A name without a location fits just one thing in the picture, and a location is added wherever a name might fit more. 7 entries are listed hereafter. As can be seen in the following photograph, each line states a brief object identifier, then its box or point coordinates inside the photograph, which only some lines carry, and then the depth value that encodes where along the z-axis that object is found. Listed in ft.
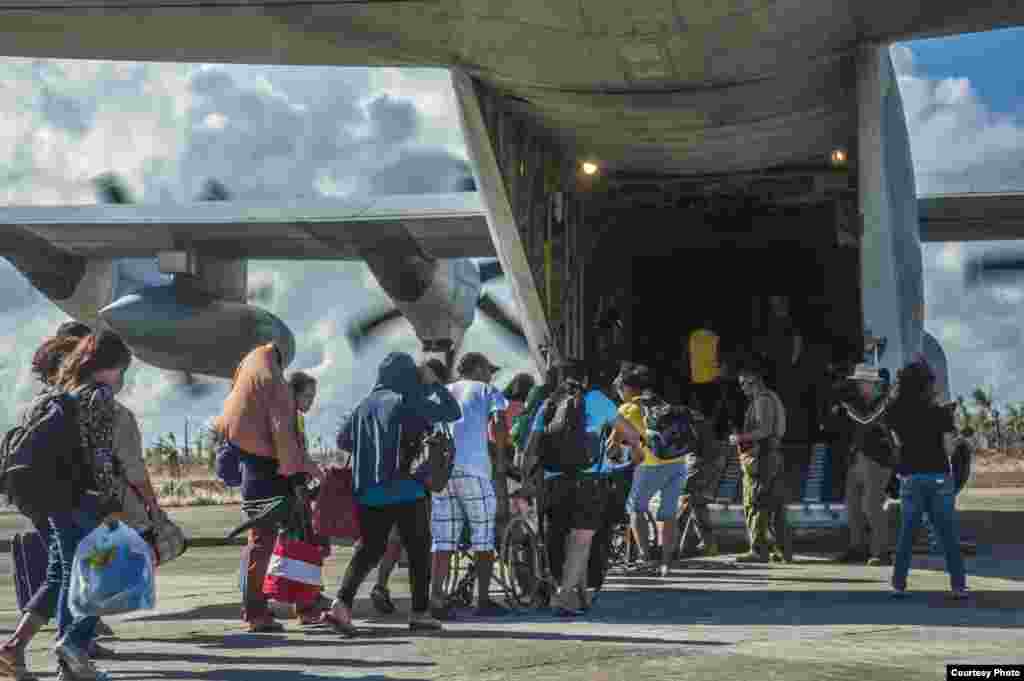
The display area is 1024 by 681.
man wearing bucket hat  39.32
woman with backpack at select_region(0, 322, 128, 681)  19.97
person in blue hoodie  25.68
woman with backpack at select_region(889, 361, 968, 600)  30.50
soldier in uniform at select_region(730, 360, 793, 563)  40.57
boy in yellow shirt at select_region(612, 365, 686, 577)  37.88
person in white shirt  28.30
